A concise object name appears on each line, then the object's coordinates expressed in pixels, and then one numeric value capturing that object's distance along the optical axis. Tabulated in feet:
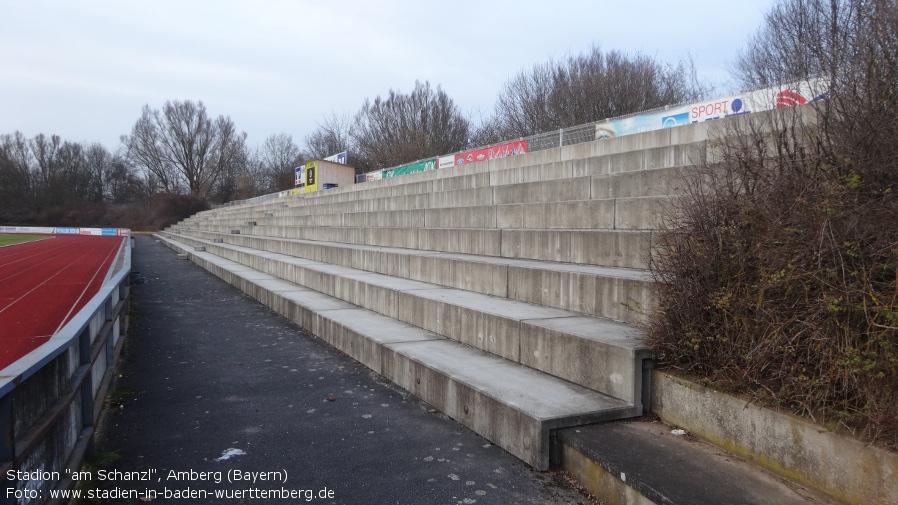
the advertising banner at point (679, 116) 28.99
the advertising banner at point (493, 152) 50.55
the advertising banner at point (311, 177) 94.56
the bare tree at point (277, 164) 226.58
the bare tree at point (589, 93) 104.01
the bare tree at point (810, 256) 7.58
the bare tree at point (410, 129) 143.84
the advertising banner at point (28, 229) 182.59
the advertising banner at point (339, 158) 113.88
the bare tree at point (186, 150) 221.05
